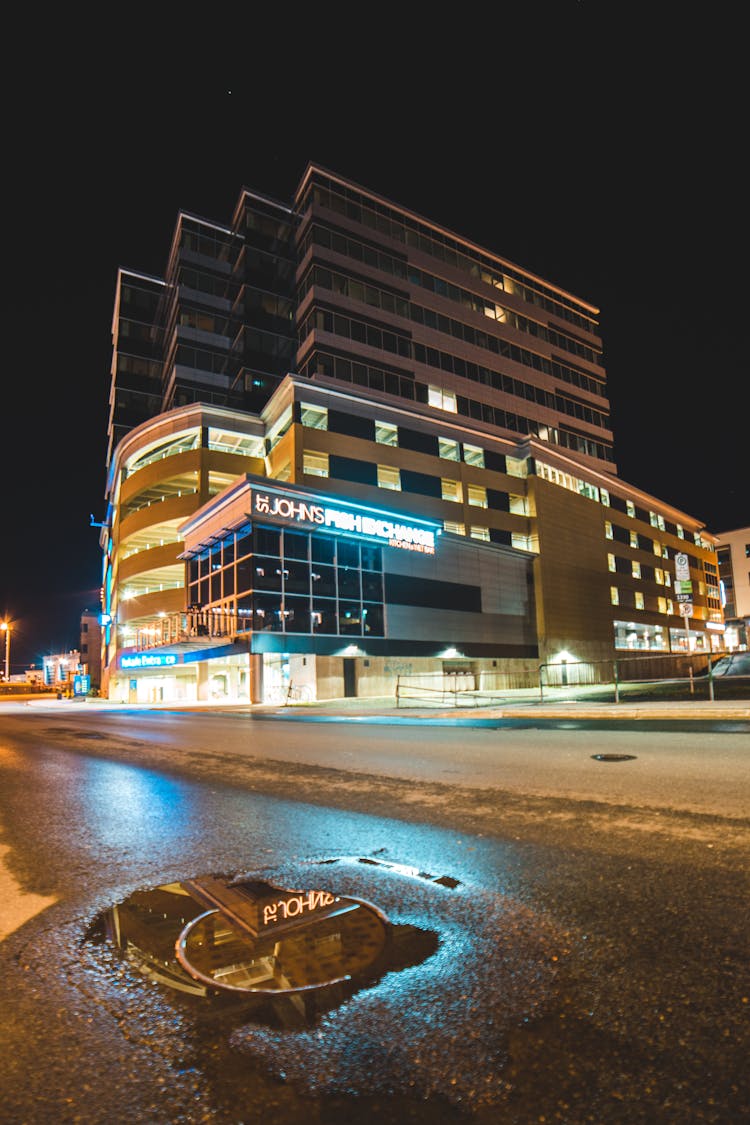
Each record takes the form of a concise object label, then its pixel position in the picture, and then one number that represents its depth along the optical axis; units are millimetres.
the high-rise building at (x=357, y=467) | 36000
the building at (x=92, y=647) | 83812
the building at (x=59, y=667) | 113125
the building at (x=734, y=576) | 92062
